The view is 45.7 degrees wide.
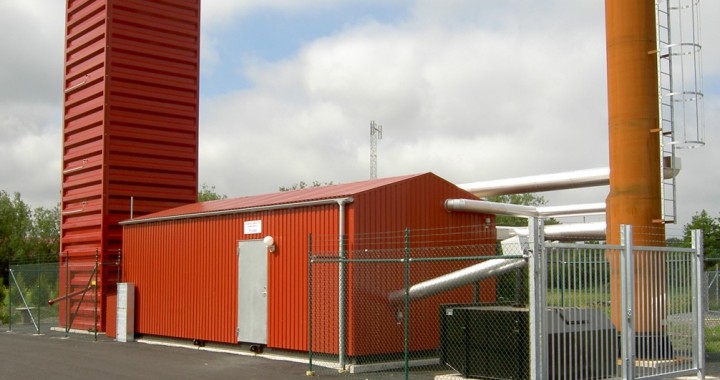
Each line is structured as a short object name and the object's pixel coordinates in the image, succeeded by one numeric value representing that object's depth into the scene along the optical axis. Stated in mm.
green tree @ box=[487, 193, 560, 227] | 69125
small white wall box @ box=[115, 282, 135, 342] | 20578
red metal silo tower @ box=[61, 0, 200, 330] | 22453
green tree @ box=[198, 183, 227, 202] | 73056
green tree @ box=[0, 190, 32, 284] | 46188
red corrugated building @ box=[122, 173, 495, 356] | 14977
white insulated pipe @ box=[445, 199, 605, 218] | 16484
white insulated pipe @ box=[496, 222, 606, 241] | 19781
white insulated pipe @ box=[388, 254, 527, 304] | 13328
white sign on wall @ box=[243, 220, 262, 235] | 16906
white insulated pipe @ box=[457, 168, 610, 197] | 19094
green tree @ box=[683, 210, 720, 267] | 43438
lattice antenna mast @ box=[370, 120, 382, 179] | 50012
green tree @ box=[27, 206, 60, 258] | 49188
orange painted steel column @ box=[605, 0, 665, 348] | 15383
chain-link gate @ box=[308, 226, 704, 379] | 11055
